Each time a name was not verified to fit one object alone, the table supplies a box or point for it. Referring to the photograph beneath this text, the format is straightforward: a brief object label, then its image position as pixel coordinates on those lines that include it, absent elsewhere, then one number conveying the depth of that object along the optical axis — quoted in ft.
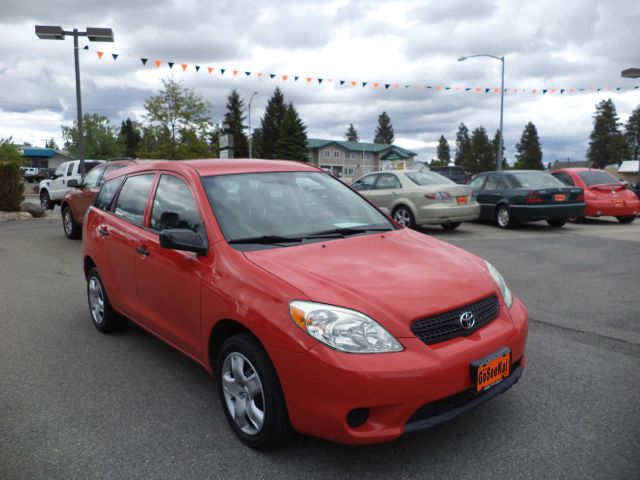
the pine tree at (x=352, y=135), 434.30
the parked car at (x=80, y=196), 35.42
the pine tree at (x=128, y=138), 318.65
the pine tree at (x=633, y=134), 337.52
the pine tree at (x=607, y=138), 321.52
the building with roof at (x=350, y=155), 290.97
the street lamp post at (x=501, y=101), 92.22
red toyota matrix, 8.18
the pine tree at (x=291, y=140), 222.69
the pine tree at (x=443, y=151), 479.41
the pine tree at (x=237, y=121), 239.91
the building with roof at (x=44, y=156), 271.90
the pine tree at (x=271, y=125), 252.83
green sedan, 40.27
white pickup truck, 60.08
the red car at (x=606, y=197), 44.62
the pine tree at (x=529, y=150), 377.30
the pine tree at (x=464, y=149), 402.52
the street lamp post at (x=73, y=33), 54.34
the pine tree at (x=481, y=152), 389.19
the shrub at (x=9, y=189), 54.80
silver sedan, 37.55
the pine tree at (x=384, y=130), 401.70
